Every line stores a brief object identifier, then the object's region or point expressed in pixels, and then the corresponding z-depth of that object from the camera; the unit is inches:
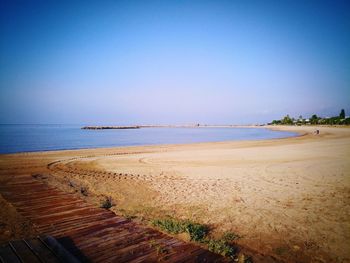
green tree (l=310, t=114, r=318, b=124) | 4158.5
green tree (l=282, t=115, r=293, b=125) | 4791.8
